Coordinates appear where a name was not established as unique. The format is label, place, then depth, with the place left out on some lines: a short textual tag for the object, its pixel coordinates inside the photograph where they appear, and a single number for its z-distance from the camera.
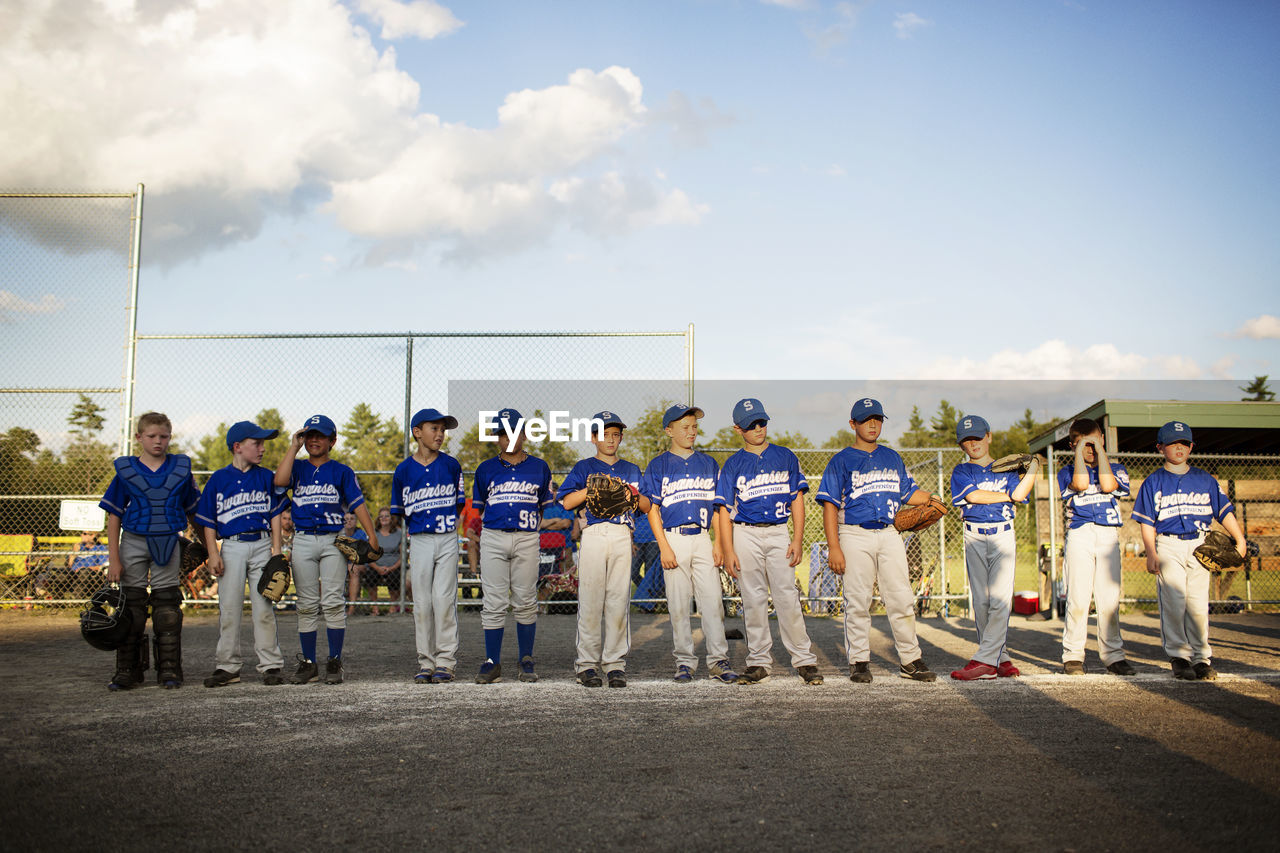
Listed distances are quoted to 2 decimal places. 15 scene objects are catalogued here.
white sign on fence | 10.79
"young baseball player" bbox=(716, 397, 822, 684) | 6.44
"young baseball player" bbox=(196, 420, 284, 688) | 6.39
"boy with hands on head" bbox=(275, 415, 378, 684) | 6.48
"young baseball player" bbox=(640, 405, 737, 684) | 6.46
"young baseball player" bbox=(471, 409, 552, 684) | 6.55
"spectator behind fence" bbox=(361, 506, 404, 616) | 11.70
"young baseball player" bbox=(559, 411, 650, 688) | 6.39
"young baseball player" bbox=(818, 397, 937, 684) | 6.42
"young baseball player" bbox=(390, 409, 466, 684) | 6.48
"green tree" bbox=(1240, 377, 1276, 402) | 57.56
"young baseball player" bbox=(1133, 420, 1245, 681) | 6.54
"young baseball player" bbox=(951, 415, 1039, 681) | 6.46
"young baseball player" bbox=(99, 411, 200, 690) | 6.28
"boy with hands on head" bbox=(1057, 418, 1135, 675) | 6.74
